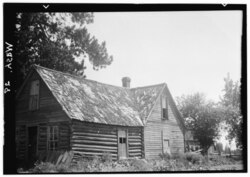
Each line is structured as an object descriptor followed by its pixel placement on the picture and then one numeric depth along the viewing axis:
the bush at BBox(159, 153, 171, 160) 22.88
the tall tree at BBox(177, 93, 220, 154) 33.56
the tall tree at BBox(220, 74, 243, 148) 32.71
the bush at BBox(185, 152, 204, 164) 22.30
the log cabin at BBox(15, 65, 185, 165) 17.52
